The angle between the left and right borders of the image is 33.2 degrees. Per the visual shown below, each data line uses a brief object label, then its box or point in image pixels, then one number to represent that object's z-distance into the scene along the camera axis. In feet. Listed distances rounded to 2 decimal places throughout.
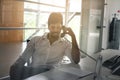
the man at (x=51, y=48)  5.40
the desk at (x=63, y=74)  3.79
